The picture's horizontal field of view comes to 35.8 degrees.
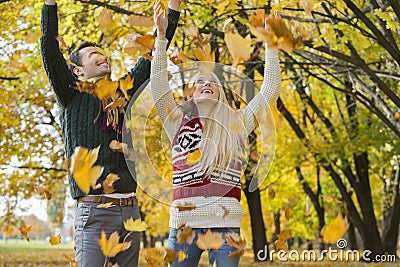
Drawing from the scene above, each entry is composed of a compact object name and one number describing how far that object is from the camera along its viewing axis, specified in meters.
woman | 2.87
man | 2.92
